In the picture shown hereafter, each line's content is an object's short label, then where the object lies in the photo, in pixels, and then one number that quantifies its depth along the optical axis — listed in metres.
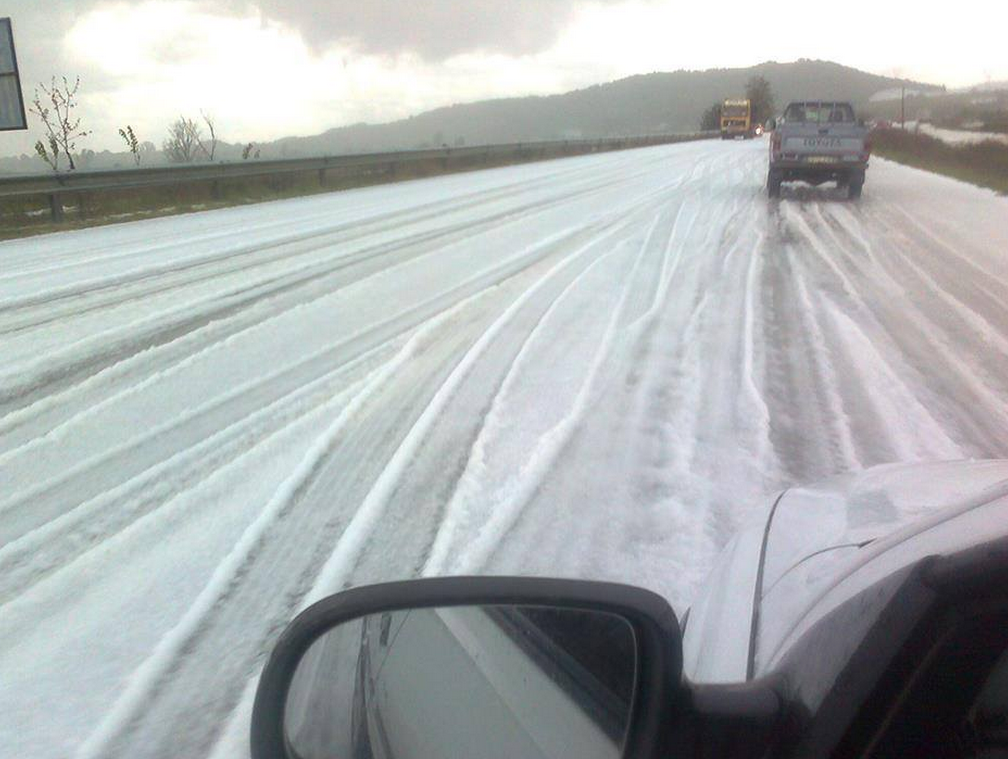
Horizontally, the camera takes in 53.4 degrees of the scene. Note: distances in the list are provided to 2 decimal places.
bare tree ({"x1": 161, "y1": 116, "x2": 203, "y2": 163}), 29.94
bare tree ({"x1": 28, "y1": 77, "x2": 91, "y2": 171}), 22.64
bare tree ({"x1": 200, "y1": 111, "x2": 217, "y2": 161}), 29.65
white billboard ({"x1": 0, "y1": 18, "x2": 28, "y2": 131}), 20.89
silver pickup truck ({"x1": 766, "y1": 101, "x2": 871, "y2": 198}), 19.80
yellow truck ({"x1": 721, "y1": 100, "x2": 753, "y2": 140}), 65.19
